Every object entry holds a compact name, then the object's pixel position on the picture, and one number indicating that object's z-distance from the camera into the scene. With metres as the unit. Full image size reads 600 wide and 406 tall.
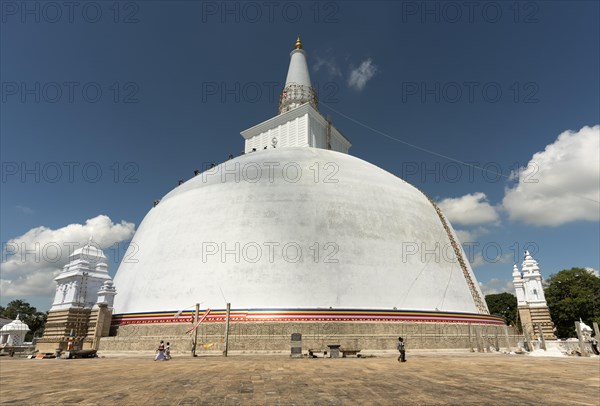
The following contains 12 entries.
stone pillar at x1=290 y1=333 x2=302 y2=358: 16.91
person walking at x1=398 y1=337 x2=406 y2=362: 14.15
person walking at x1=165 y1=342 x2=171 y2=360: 16.51
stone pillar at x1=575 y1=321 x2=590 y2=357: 20.59
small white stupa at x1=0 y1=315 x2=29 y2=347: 34.31
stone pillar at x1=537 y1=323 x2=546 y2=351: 22.19
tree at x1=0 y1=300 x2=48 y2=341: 68.31
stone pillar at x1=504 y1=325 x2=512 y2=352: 22.47
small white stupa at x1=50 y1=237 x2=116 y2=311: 23.80
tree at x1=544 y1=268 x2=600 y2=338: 41.12
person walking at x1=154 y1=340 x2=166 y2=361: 16.14
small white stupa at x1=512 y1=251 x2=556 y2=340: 26.19
